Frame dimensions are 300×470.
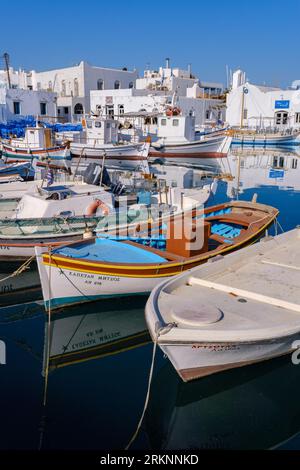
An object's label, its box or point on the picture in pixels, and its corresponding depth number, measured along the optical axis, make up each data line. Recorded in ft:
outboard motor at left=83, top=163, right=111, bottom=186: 47.29
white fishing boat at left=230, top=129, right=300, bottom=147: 167.94
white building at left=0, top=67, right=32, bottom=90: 194.18
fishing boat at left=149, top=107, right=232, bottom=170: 131.75
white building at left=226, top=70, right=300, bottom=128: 183.01
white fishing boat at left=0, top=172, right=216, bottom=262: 37.76
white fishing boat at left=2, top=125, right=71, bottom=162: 114.11
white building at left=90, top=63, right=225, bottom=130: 169.51
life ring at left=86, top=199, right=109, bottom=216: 41.93
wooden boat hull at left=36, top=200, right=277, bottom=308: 27.30
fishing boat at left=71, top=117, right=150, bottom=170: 121.49
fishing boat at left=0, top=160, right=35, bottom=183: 72.35
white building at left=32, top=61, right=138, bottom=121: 183.93
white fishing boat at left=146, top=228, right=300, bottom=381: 18.85
